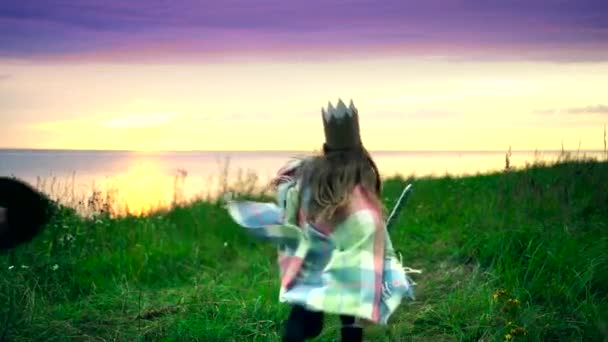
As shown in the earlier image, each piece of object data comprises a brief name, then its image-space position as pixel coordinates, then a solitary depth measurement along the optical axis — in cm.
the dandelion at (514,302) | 503
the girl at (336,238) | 373
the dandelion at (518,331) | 476
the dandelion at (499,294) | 520
